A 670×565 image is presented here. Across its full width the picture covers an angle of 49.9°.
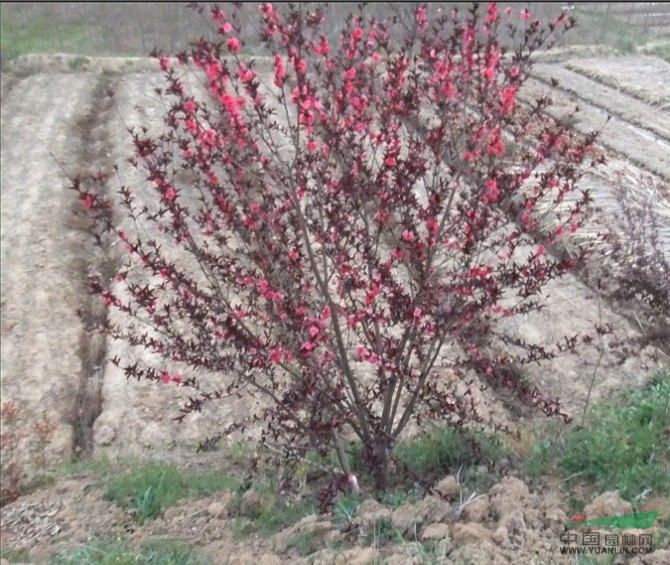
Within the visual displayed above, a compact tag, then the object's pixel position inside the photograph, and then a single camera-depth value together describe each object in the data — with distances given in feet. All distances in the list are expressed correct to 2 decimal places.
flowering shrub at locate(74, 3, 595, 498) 12.92
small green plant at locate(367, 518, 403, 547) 12.34
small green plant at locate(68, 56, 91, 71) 61.00
